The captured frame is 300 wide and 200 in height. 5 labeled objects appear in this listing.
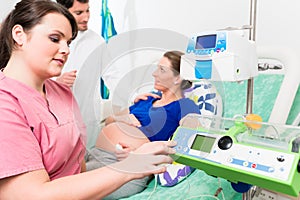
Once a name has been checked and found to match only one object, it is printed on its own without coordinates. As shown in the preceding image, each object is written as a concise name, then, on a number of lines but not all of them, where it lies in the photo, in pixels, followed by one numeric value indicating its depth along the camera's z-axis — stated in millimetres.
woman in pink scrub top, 797
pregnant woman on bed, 1100
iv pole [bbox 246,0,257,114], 1091
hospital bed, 940
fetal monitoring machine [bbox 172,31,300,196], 798
